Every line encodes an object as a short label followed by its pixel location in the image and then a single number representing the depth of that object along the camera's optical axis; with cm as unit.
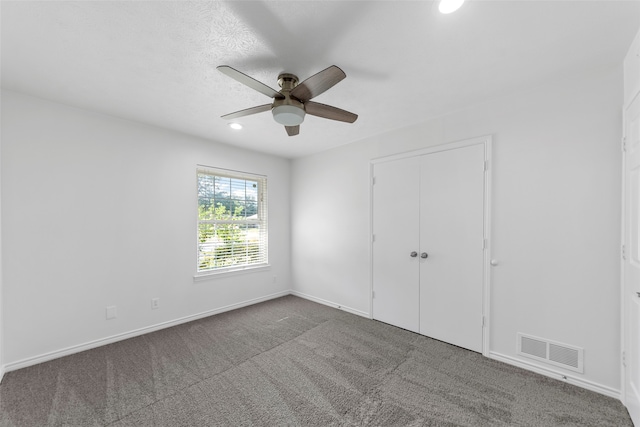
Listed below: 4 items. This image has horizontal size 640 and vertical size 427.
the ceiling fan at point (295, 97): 159
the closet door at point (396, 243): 305
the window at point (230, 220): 365
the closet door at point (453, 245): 256
